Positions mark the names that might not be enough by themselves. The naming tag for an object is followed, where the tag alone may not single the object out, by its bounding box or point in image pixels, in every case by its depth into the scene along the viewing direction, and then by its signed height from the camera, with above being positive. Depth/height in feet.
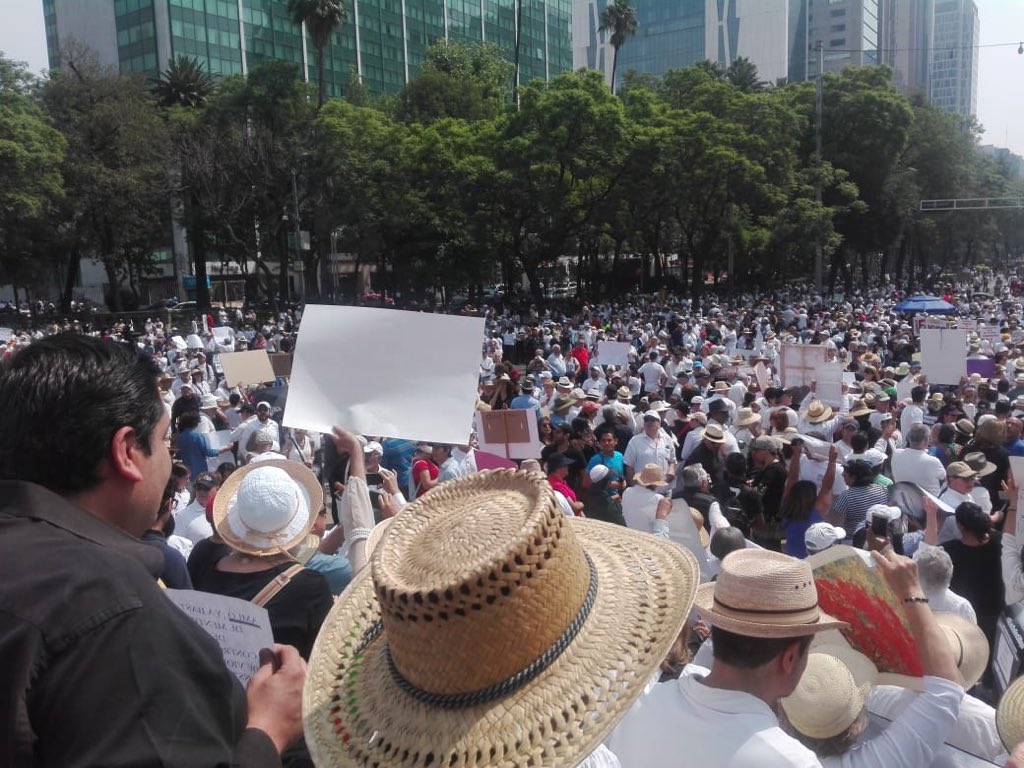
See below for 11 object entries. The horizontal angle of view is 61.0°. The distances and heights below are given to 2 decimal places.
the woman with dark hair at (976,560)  15.43 -5.62
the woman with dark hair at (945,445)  25.89 -6.15
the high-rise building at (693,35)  374.43 +96.80
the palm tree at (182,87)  164.86 +33.50
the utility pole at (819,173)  121.08 +10.82
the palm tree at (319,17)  146.72 +41.04
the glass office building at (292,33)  198.08 +58.17
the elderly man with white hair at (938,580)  11.43 -4.40
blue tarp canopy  82.94 -5.84
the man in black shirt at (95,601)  3.93 -1.57
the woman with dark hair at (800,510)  19.98 -6.30
